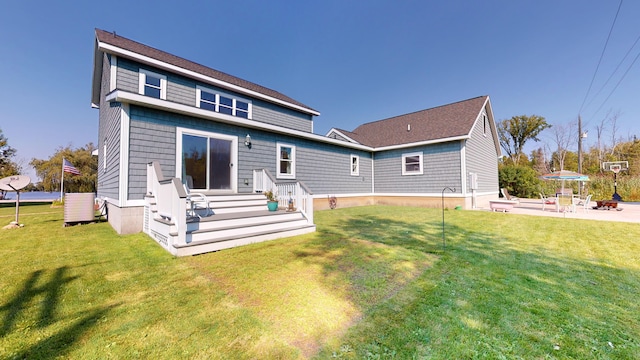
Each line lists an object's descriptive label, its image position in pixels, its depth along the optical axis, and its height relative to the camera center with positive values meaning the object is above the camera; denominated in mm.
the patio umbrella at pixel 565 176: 11648 +500
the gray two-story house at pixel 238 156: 5703 +1245
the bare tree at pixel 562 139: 29742 +6085
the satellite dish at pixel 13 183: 7184 +95
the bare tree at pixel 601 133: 28700 +6573
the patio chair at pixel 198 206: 5493 -504
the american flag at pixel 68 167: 11477 +939
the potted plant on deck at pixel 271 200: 6676 -434
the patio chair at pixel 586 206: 10448 -928
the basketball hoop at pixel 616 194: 14848 -545
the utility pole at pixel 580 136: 18527 +4040
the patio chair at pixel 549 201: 12276 -852
